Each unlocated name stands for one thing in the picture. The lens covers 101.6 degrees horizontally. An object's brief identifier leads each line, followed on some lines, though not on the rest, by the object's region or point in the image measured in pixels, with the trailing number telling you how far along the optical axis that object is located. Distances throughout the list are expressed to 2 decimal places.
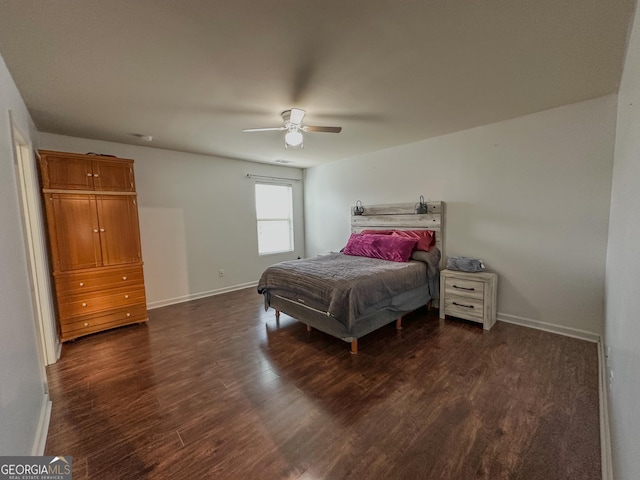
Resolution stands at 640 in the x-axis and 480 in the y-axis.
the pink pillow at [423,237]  3.70
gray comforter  2.51
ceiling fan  2.61
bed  2.59
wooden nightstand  3.03
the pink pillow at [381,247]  3.62
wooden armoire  2.85
